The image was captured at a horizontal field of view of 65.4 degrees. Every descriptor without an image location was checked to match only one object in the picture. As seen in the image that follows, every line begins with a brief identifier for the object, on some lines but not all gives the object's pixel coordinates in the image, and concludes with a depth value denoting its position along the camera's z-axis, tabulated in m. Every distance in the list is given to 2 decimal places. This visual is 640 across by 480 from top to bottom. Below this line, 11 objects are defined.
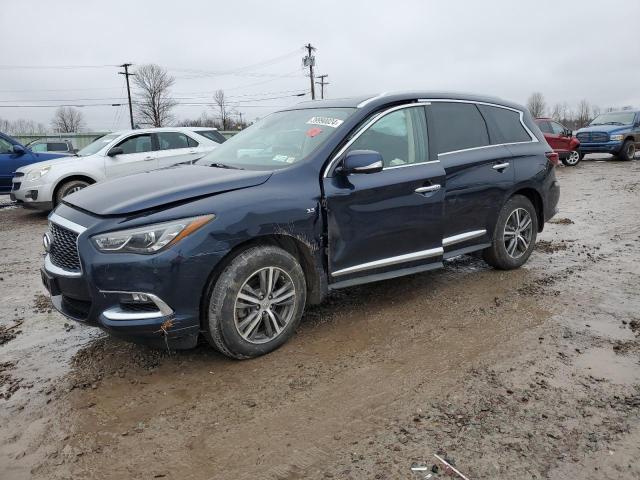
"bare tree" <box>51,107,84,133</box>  82.00
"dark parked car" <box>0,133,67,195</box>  11.09
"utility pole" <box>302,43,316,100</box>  51.33
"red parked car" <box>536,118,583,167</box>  18.23
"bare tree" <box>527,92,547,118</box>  94.20
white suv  9.48
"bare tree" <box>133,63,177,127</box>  67.06
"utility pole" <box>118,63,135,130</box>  57.12
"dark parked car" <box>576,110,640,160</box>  19.39
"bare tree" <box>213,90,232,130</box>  74.47
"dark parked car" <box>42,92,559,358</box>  3.05
